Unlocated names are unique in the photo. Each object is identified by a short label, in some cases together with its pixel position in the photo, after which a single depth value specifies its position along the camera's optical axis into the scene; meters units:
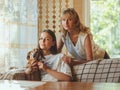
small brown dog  2.20
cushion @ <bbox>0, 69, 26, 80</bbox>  2.17
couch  2.15
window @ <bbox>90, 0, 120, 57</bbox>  3.92
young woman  2.12
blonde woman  2.38
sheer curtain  3.09
